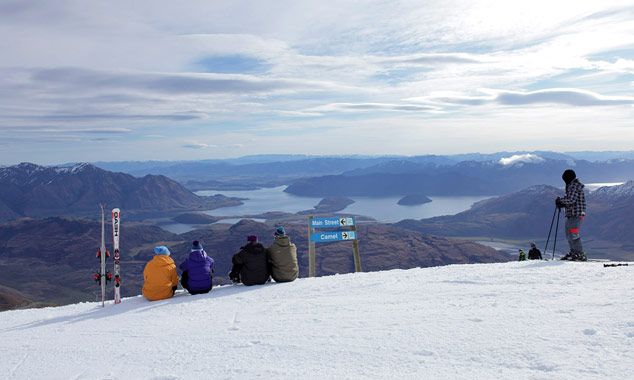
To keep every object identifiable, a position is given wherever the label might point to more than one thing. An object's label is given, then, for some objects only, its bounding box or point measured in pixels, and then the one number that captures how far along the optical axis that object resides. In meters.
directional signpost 13.09
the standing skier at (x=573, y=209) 11.08
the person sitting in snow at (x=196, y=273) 10.20
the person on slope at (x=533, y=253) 17.66
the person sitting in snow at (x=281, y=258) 10.87
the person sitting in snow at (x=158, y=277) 9.94
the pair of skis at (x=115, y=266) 9.85
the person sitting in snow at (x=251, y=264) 10.69
